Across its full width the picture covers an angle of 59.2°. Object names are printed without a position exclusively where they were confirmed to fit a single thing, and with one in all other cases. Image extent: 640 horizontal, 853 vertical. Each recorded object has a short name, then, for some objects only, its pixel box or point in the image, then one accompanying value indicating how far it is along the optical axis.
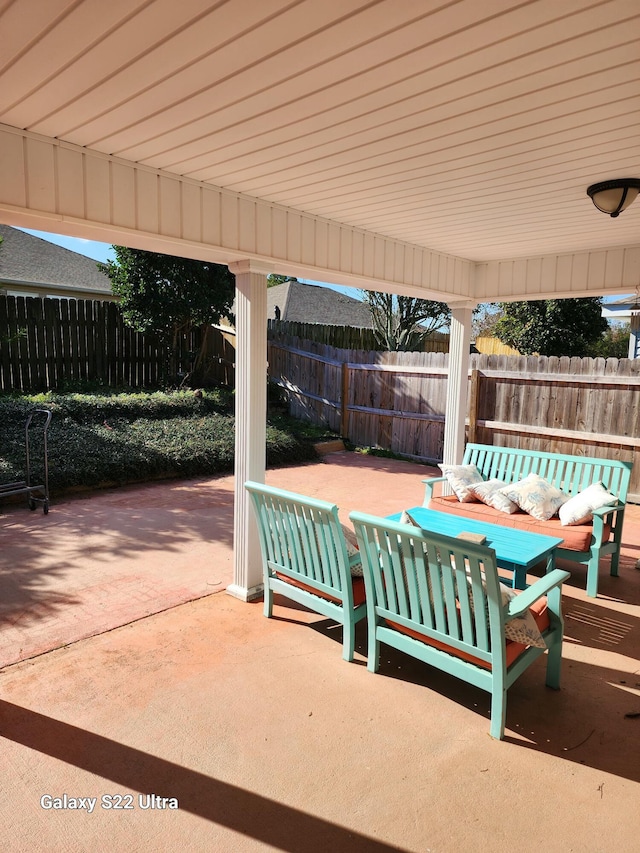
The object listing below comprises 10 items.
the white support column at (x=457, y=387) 6.57
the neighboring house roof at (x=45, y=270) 13.70
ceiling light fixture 3.30
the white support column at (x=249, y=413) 4.01
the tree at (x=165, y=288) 11.02
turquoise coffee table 3.83
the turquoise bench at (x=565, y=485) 4.36
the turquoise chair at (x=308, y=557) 3.24
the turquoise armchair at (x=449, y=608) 2.60
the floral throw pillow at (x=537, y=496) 4.79
